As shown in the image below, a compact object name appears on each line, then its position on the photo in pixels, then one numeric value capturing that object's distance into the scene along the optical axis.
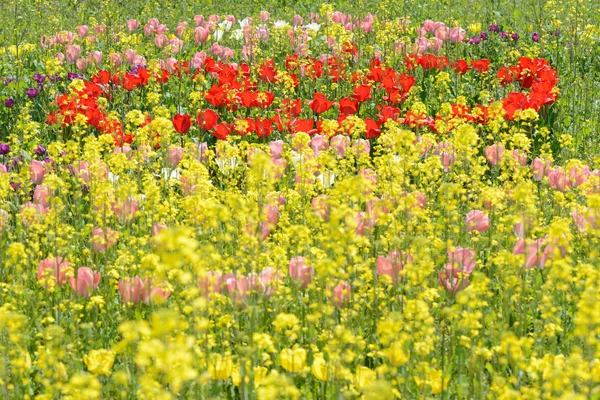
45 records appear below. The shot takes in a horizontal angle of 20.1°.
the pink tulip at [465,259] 6.14
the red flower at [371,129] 9.89
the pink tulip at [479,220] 6.75
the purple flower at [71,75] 12.39
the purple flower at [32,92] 11.69
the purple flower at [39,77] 12.00
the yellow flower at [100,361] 4.92
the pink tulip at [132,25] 16.13
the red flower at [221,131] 9.72
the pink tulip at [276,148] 9.06
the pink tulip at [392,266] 5.85
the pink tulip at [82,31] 14.90
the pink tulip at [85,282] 6.17
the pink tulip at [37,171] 8.43
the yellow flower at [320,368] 4.93
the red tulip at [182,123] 10.14
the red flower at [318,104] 10.80
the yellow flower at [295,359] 4.83
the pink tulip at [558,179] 7.89
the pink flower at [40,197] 7.58
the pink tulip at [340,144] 8.75
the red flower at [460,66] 12.45
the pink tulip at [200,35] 14.81
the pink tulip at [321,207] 6.27
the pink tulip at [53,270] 5.84
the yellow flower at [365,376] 4.82
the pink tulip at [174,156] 8.75
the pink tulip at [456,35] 14.14
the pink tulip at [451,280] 6.03
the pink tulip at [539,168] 8.42
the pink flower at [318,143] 9.08
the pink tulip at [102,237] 6.35
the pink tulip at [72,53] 13.70
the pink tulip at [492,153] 8.40
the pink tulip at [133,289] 5.98
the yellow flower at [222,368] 4.71
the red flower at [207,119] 10.01
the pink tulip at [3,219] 7.05
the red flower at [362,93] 11.03
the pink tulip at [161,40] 14.69
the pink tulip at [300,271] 5.94
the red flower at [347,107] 10.50
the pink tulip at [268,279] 5.69
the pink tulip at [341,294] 5.10
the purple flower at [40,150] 9.48
